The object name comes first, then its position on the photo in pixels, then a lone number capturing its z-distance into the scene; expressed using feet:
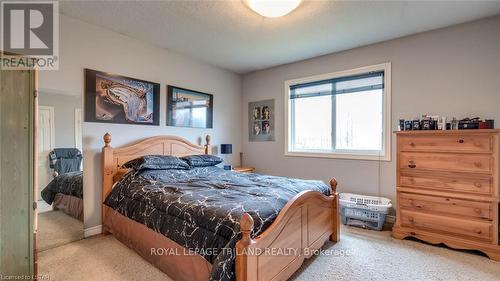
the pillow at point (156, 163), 9.13
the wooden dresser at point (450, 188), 7.66
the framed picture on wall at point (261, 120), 14.71
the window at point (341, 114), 11.17
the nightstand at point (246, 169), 13.82
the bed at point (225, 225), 4.92
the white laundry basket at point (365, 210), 9.97
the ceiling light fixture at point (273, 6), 6.81
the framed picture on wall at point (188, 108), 12.03
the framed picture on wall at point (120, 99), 9.34
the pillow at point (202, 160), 11.05
